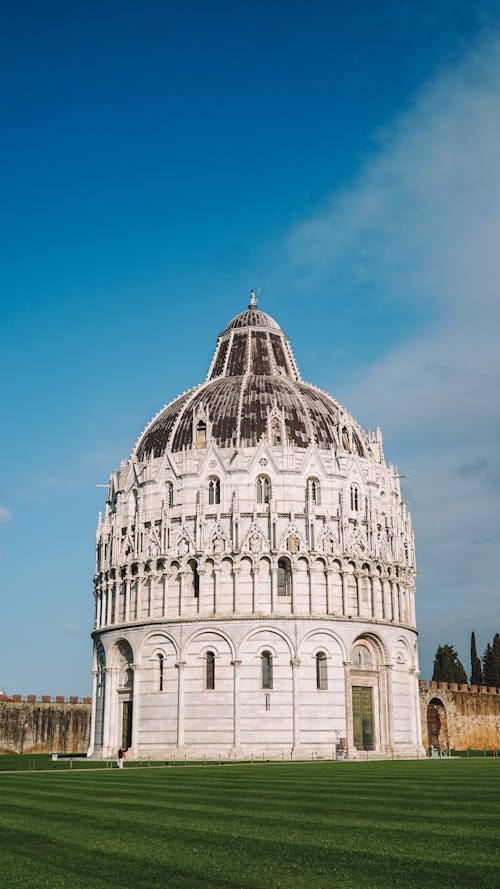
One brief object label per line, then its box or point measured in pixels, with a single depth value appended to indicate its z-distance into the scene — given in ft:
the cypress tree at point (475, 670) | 363.35
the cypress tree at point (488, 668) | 360.28
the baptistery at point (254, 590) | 208.23
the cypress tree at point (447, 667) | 366.63
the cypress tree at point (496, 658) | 357.41
